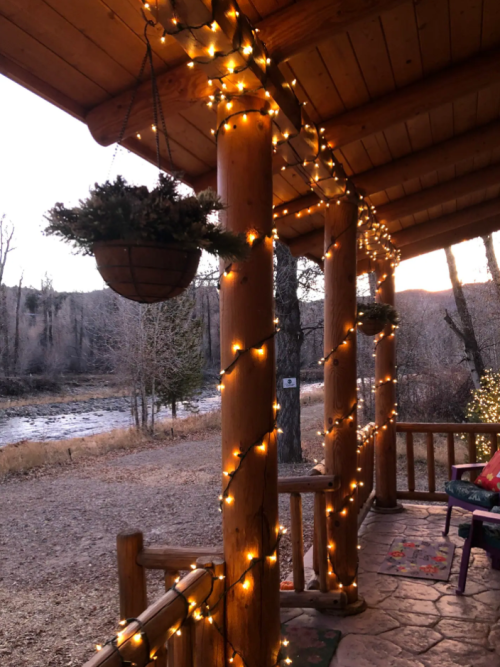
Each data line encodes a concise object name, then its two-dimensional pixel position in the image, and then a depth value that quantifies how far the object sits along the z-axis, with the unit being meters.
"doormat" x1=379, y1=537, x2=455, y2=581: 3.31
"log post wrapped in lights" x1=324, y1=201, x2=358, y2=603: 2.91
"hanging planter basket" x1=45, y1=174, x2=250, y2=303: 1.27
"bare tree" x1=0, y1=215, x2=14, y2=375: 17.86
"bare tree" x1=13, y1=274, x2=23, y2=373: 22.15
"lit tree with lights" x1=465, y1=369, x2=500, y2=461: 7.41
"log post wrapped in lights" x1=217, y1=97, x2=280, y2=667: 1.75
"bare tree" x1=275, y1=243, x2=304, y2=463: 7.90
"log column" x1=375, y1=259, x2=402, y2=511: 4.60
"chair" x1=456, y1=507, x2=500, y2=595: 3.02
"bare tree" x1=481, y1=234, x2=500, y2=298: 9.55
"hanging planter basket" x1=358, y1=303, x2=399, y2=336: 3.64
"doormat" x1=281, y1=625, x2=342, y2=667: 2.33
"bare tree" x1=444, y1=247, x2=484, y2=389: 9.78
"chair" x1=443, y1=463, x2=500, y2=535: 3.51
